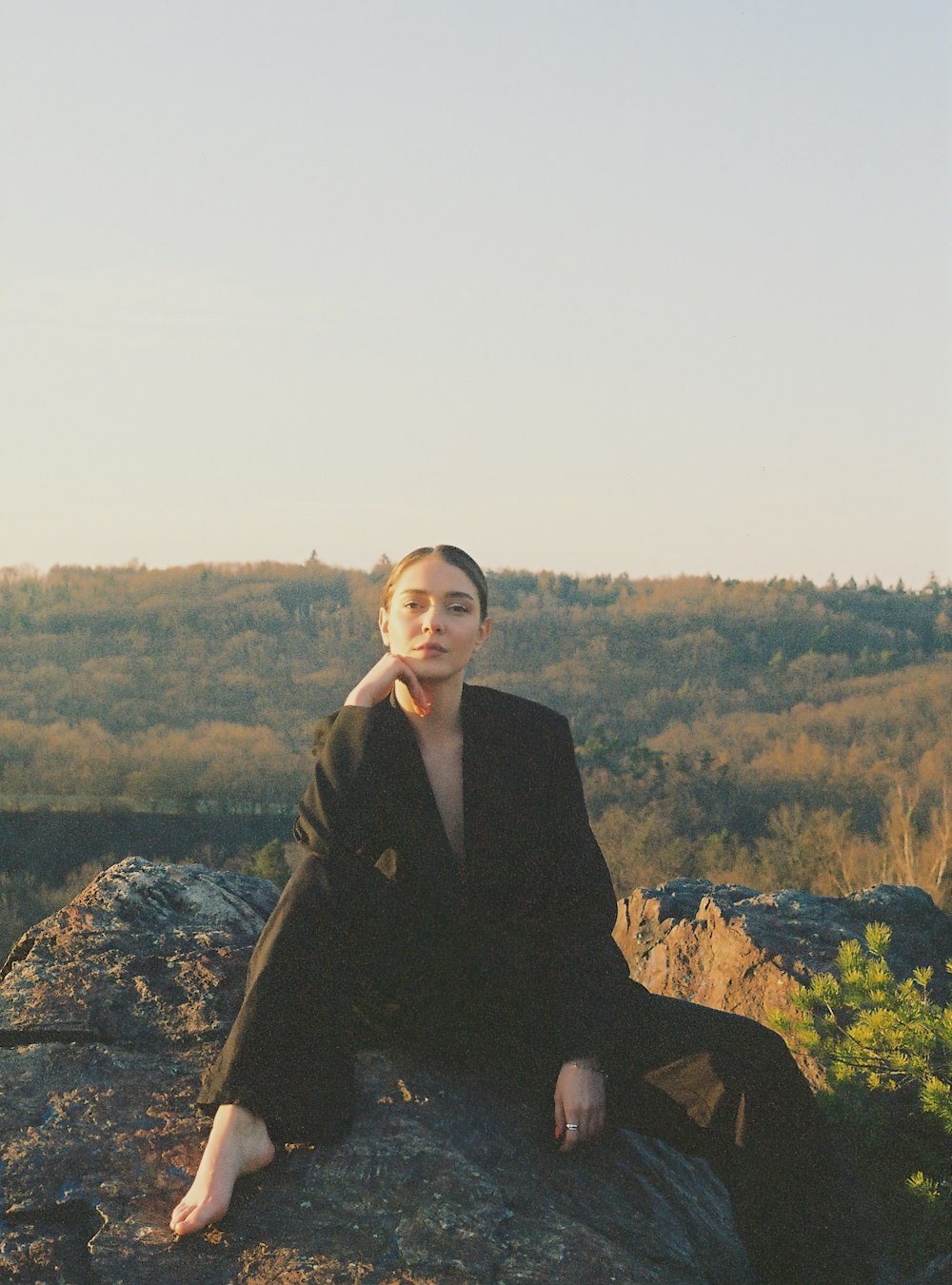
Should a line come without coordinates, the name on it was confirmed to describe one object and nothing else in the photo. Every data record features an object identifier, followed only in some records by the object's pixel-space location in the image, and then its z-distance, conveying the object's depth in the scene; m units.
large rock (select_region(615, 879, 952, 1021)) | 4.68
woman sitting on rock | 2.96
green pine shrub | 3.76
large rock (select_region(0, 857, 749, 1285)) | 2.72
